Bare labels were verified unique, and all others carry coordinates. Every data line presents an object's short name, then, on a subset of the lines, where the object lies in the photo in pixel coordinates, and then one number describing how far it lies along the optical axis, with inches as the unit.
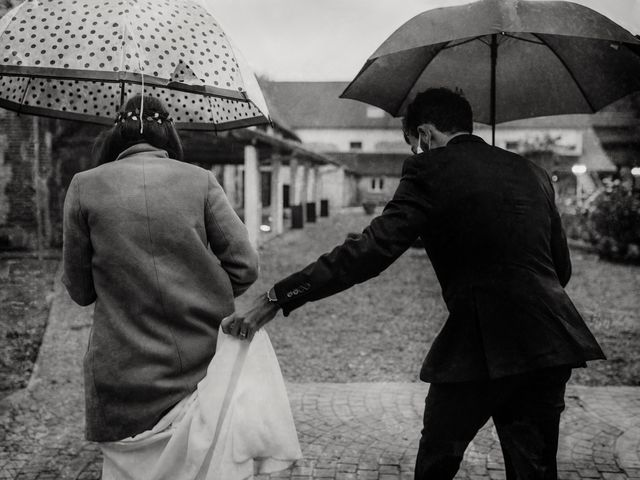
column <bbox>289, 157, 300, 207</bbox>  1008.9
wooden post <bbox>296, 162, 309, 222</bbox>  1171.3
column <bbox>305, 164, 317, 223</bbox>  1327.6
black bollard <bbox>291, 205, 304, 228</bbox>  944.3
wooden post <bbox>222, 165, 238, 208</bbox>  1287.2
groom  89.9
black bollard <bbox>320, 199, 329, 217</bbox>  1283.7
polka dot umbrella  103.6
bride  86.6
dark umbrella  108.7
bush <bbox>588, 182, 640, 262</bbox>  616.7
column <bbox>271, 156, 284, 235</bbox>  826.6
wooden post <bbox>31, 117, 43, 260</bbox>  581.9
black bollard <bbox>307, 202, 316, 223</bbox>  1090.7
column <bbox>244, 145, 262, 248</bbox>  634.8
